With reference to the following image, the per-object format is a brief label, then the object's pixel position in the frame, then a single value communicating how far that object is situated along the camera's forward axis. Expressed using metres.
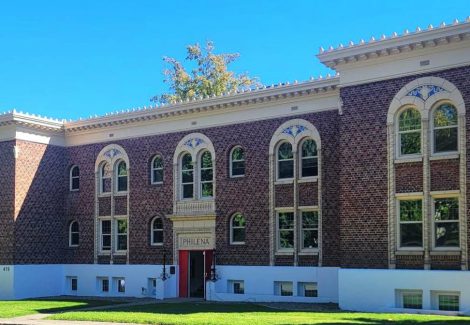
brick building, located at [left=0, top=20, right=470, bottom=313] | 24.03
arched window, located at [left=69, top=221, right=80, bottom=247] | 37.56
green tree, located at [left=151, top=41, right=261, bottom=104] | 54.88
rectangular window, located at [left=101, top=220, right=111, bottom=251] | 36.31
